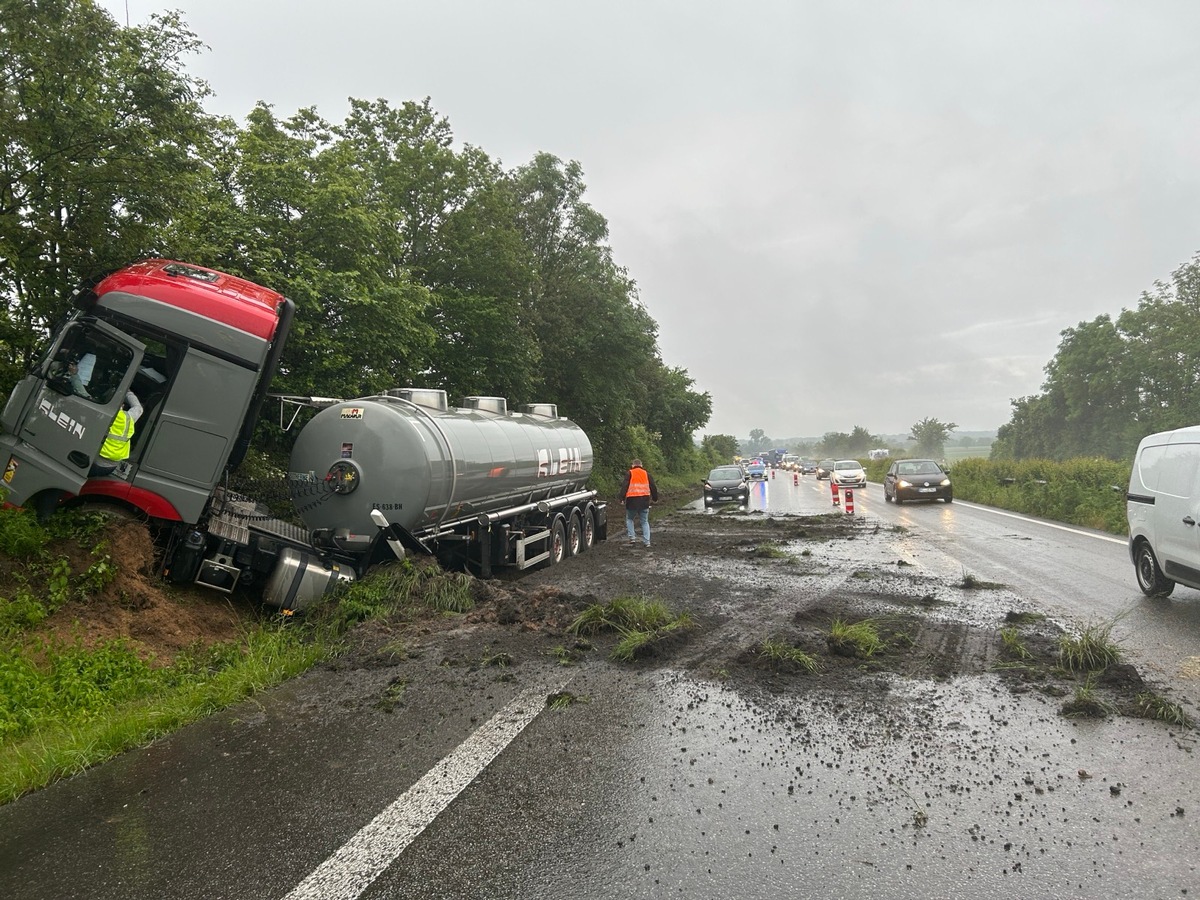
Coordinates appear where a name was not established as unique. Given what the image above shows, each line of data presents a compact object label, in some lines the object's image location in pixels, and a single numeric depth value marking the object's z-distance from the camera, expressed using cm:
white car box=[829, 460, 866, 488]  3662
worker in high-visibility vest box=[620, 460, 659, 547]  1619
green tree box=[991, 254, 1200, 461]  5288
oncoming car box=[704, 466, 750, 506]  2891
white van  780
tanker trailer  905
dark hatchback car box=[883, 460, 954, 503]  2706
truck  725
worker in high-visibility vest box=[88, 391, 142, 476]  737
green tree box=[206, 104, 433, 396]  1293
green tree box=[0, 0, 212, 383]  796
